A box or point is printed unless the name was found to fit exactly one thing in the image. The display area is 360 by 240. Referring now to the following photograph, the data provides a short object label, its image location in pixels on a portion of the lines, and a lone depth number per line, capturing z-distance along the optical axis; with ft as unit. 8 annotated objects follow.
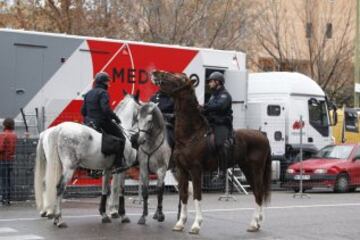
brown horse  39.73
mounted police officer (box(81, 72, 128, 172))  42.01
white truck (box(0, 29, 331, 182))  58.65
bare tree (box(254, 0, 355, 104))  127.95
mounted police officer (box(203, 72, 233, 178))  40.04
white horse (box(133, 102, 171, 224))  42.93
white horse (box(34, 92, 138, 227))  41.11
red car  75.05
